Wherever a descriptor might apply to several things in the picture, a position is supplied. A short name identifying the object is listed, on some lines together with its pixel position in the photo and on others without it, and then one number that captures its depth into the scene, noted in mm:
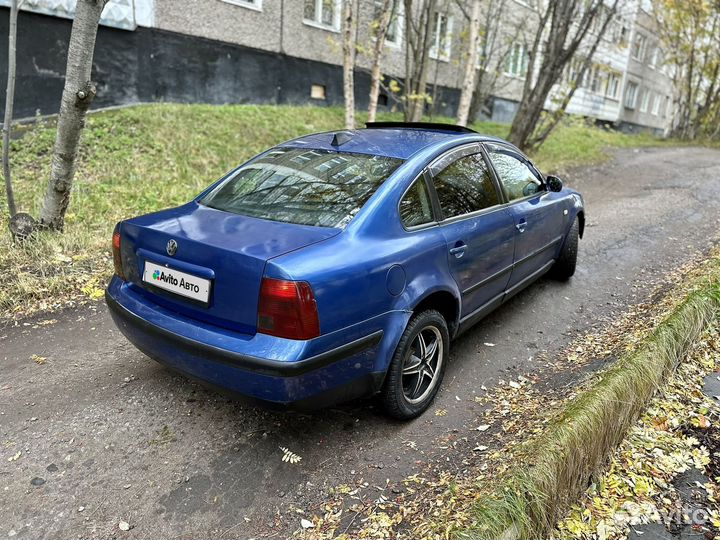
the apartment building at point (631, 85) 25391
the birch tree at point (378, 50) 8594
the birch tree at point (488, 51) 14680
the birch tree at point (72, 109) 4477
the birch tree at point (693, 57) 19203
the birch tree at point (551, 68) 10797
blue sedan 2361
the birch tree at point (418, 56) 11641
